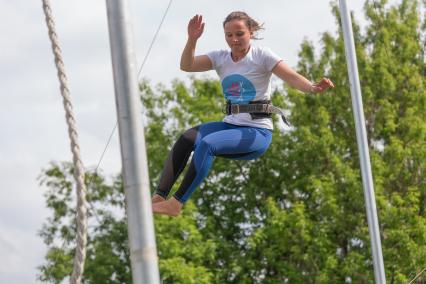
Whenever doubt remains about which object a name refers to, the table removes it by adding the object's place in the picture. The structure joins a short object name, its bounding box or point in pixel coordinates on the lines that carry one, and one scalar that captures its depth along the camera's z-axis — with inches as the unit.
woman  354.5
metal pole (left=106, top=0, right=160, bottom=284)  253.3
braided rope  266.7
